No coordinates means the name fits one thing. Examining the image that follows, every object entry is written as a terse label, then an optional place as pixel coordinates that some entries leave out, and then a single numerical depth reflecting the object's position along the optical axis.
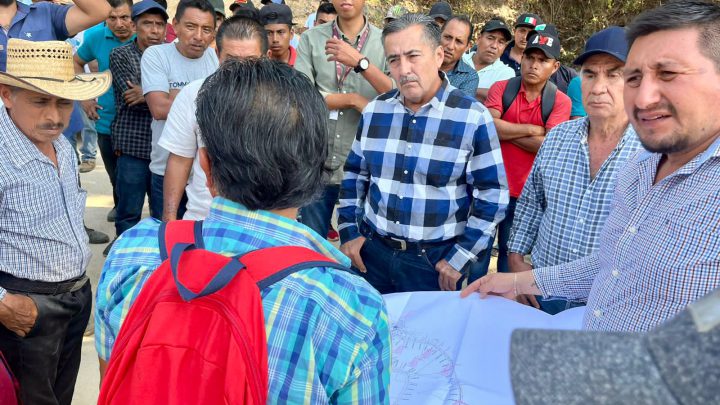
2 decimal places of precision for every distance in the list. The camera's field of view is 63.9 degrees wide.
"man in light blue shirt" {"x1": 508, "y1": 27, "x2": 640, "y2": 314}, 2.46
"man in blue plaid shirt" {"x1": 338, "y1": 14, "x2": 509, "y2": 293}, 2.87
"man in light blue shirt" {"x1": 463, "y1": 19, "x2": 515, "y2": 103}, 5.38
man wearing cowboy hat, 2.23
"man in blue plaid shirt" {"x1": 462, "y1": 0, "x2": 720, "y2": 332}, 1.51
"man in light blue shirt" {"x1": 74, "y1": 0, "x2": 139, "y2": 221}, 5.25
